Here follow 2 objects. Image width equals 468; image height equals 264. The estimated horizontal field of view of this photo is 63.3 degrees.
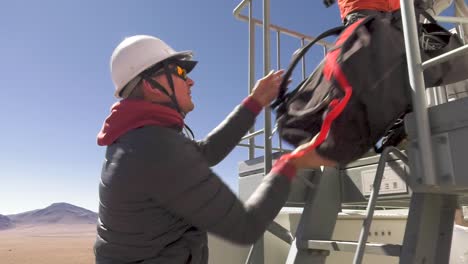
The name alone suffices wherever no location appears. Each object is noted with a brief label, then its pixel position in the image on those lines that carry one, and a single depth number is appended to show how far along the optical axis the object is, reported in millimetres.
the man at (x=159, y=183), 1532
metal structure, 1416
